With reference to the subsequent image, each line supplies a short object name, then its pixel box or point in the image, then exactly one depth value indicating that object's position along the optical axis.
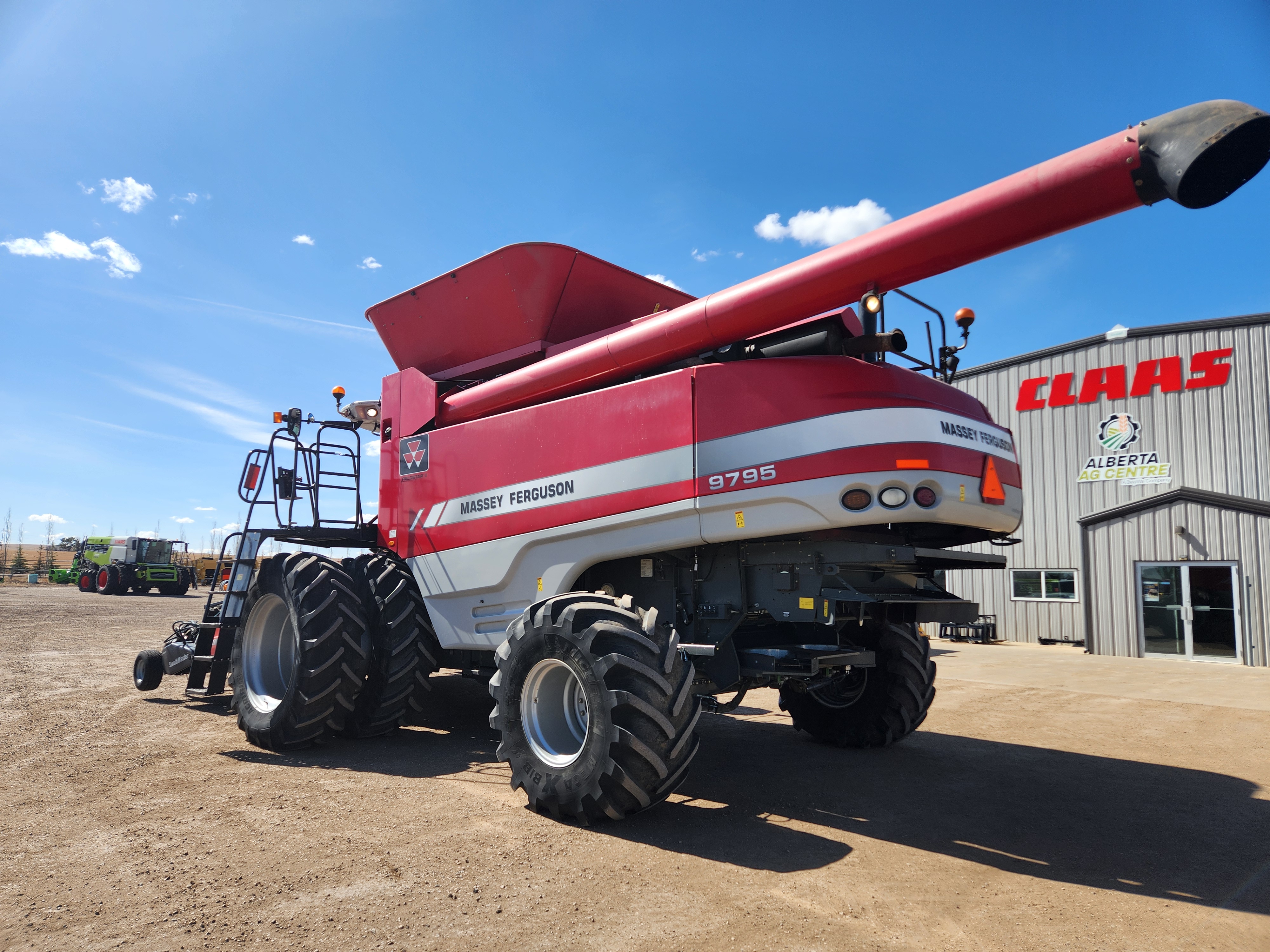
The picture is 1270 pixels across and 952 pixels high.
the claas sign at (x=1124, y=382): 16.84
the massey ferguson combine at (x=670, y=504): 4.18
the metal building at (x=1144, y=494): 15.67
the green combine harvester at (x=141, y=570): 33.38
